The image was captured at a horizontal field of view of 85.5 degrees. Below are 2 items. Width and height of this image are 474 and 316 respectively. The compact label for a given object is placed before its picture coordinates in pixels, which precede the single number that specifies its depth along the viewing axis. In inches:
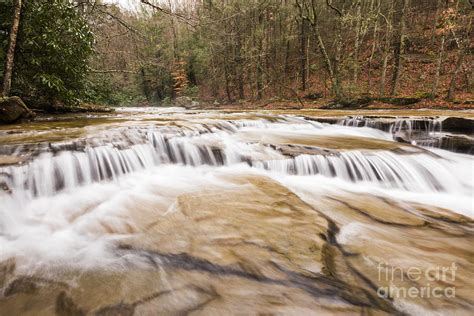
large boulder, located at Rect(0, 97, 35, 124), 218.1
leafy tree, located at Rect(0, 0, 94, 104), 244.1
